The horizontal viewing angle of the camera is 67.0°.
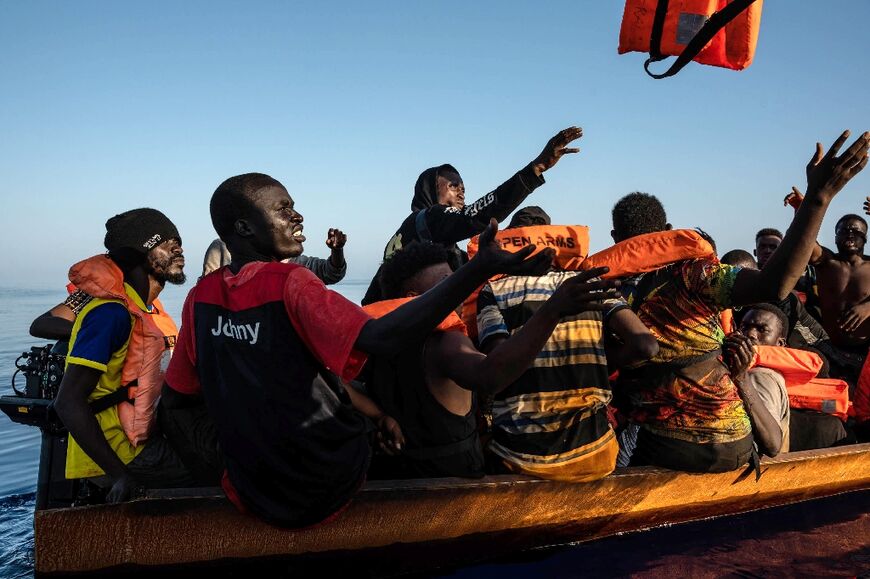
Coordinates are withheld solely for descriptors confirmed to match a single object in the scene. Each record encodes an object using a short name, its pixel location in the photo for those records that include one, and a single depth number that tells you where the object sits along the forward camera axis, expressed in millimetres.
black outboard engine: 3285
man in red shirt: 2211
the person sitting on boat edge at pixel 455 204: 4734
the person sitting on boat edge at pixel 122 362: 2797
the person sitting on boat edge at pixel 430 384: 2486
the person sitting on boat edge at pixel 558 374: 3021
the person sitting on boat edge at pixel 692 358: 2912
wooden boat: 2777
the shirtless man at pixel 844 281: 5961
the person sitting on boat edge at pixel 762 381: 3527
